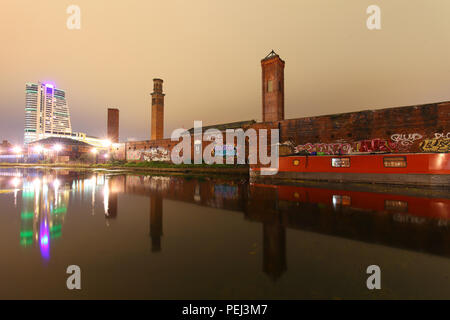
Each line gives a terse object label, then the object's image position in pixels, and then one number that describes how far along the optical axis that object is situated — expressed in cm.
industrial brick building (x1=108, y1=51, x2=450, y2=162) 1055
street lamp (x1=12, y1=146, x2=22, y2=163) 5059
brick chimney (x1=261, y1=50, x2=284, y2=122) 2481
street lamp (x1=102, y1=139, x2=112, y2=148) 3632
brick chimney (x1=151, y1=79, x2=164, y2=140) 3500
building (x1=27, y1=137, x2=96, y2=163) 4184
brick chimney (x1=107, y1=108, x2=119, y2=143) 3872
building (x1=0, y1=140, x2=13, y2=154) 5381
